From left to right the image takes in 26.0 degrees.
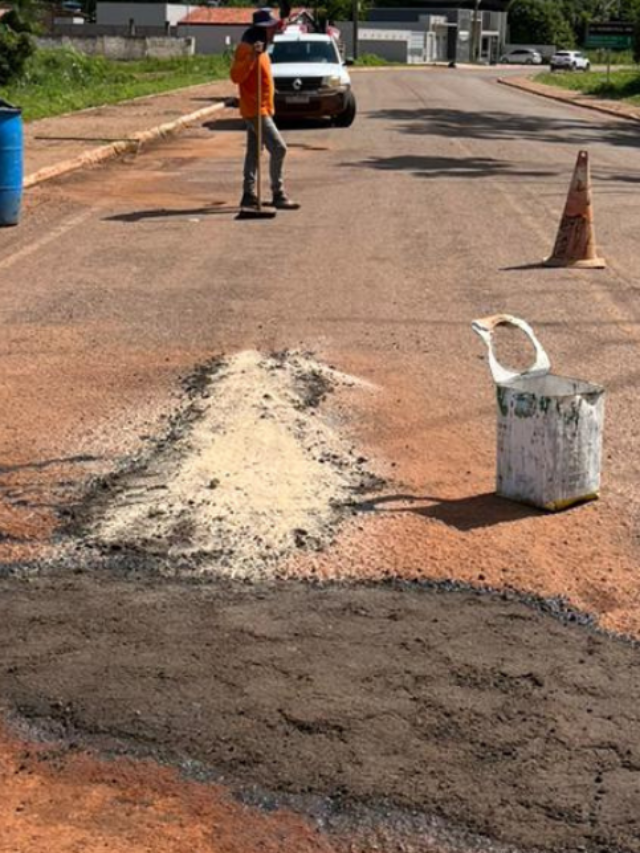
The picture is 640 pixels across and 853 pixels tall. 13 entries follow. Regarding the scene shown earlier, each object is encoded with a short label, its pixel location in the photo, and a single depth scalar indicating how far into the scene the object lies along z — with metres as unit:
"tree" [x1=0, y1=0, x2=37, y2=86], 32.03
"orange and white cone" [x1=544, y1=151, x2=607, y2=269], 11.46
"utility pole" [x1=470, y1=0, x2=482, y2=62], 109.63
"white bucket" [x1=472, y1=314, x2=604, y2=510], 5.54
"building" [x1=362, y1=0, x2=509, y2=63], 109.12
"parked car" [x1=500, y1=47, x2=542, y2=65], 105.00
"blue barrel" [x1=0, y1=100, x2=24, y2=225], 13.09
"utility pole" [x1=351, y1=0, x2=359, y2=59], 85.00
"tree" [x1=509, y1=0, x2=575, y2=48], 120.06
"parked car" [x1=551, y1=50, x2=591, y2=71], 83.94
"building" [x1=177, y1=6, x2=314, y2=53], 95.38
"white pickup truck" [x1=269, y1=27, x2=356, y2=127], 25.77
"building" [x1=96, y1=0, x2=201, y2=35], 103.69
